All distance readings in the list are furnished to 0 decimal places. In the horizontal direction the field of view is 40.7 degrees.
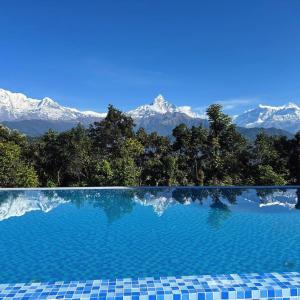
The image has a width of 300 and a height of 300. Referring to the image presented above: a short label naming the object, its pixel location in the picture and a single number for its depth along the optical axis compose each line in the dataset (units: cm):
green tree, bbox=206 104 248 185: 1520
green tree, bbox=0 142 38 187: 1309
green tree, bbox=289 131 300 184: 1462
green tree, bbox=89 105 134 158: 1678
